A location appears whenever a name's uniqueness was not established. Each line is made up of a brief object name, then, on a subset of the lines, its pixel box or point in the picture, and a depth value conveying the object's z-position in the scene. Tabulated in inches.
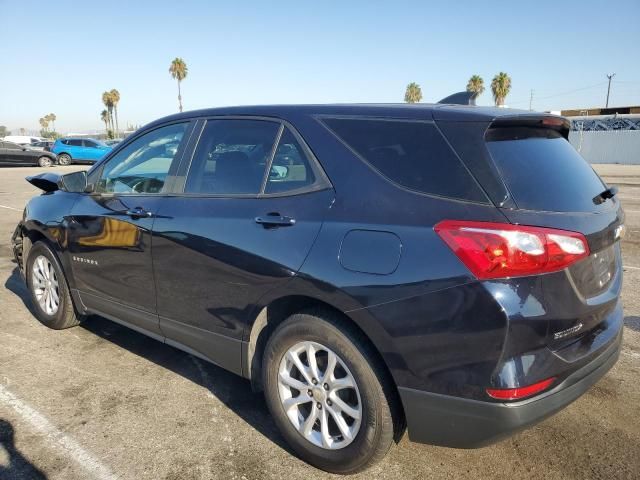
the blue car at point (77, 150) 1144.2
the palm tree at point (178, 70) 2497.5
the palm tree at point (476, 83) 2057.8
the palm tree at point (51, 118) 5634.8
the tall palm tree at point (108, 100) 3110.2
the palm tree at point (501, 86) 2021.4
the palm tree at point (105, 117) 3793.3
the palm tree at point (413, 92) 2487.7
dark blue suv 76.1
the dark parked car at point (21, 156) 1017.5
